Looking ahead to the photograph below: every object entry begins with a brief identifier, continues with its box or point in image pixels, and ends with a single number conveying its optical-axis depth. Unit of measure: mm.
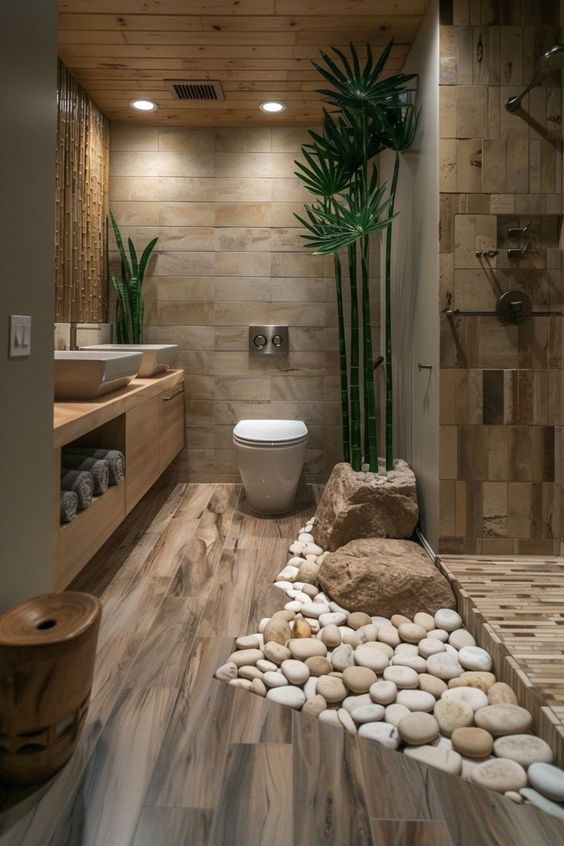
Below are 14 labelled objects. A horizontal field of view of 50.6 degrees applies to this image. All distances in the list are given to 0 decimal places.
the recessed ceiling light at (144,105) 3572
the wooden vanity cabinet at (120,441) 1872
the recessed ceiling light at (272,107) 3562
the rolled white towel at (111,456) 2350
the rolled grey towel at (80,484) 1993
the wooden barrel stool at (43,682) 1219
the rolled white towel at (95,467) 2200
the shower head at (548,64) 1999
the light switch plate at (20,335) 1440
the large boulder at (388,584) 2182
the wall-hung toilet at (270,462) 3232
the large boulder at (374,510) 2643
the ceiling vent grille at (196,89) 3283
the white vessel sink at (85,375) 2193
